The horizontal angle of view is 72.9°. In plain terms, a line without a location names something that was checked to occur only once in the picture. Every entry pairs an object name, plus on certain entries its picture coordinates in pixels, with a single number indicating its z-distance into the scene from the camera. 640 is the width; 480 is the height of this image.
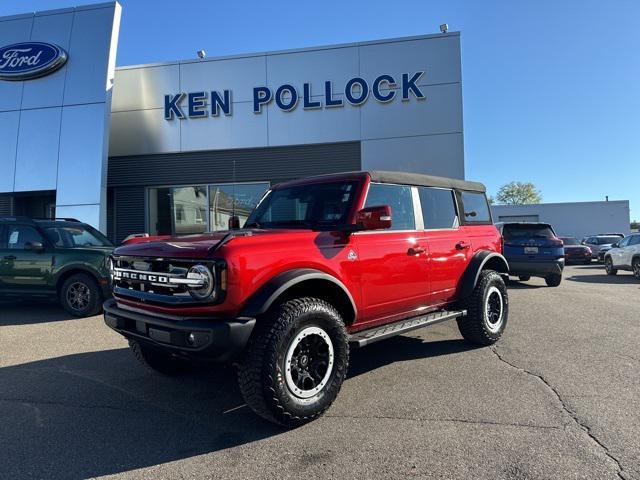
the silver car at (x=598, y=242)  21.98
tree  76.62
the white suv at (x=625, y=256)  13.70
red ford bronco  3.02
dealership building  12.66
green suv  7.26
